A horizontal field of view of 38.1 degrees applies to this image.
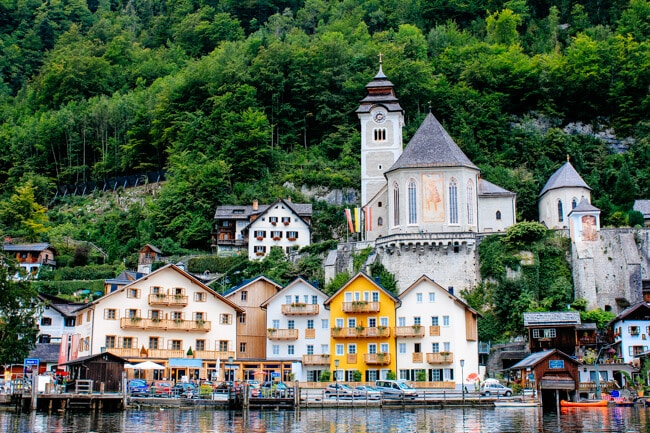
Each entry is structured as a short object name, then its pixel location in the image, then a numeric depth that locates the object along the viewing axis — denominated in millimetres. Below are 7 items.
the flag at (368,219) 80212
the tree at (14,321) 56719
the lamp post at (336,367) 63031
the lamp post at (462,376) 56369
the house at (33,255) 88188
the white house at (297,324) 65875
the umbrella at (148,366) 58000
